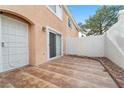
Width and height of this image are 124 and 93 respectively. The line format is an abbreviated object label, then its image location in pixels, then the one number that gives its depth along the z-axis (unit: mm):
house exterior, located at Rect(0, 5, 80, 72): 2609
